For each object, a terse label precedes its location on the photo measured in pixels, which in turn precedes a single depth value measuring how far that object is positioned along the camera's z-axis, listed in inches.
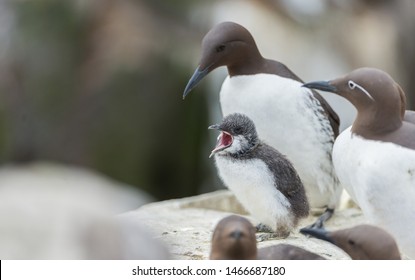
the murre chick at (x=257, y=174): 480.1
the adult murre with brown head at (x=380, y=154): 448.8
